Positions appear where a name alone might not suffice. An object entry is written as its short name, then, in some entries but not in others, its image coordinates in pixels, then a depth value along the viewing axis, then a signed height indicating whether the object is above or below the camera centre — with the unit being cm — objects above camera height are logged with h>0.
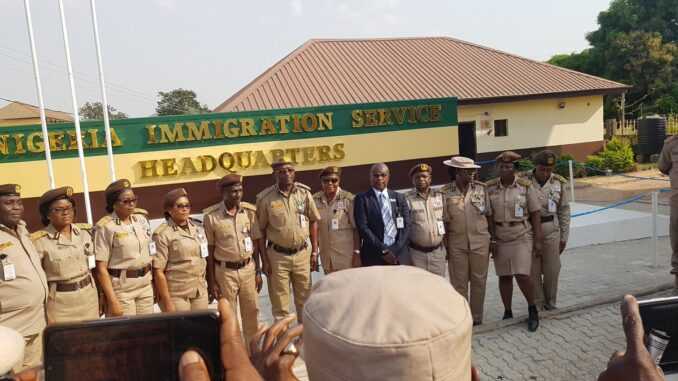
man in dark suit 446 -76
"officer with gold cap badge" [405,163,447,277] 447 -83
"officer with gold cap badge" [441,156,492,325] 455 -91
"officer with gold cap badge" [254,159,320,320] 456 -87
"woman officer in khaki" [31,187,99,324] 342 -71
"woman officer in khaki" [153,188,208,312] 389 -84
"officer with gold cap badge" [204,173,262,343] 423 -88
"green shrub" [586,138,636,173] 1595 -126
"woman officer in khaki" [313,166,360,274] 484 -84
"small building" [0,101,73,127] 3238 +339
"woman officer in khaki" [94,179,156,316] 367 -76
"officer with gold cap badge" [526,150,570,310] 479 -96
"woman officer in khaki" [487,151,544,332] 451 -91
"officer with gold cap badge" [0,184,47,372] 312 -77
